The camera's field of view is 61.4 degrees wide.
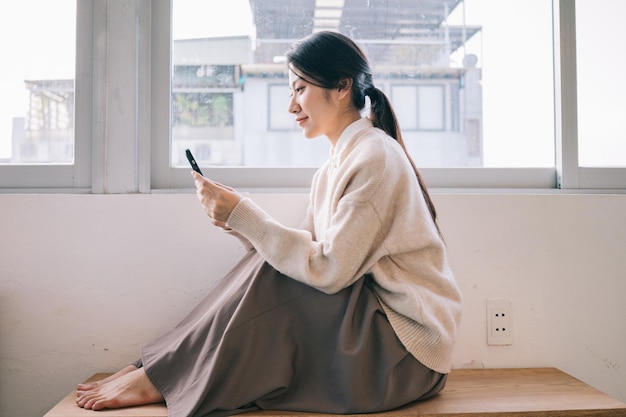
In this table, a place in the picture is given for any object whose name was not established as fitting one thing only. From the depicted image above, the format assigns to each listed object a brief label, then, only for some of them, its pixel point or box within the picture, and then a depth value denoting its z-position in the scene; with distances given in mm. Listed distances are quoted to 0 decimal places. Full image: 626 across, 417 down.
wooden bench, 1006
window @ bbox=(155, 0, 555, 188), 1539
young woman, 993
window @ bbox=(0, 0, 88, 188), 1490
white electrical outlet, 1417
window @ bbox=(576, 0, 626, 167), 1583
